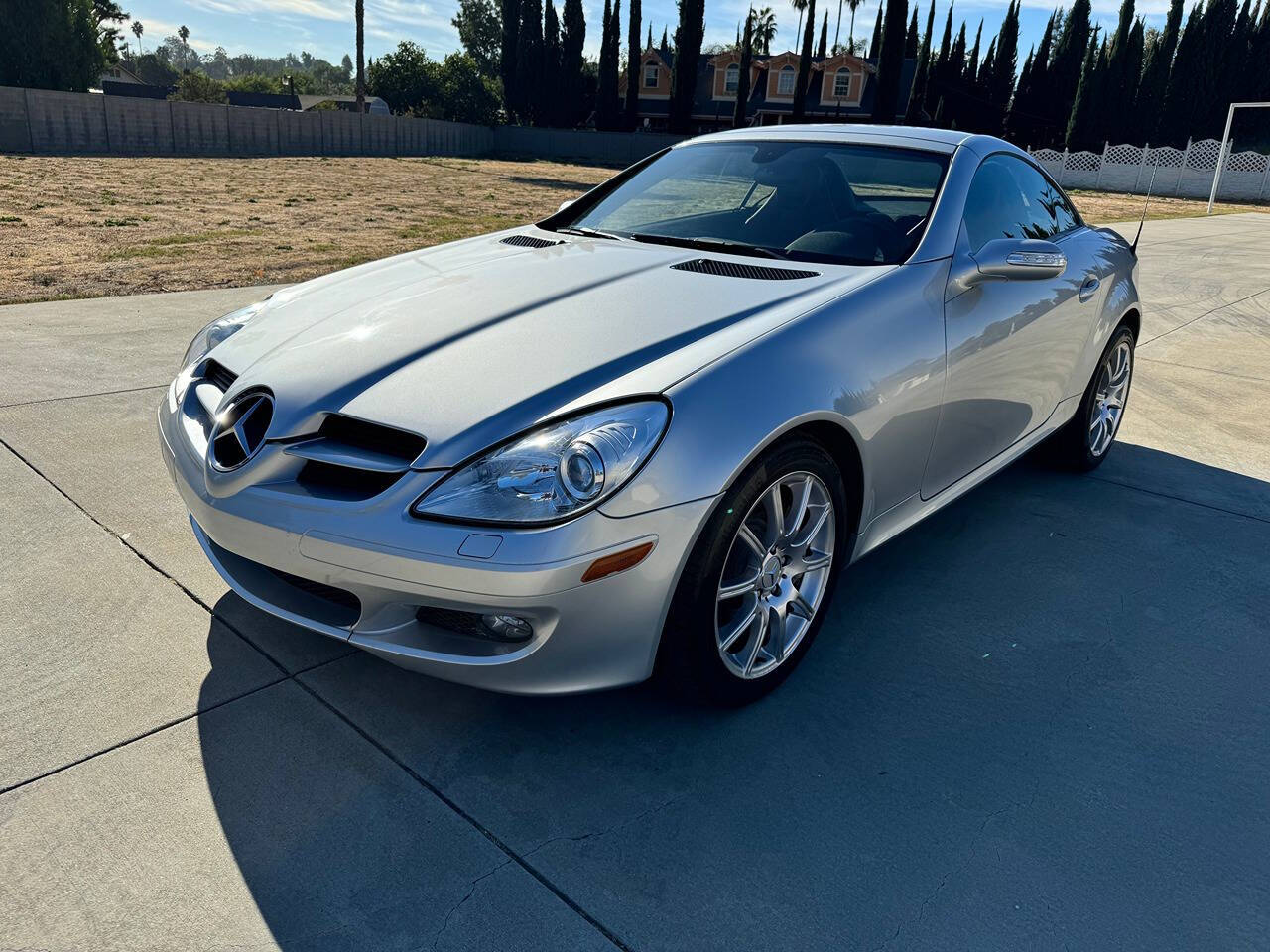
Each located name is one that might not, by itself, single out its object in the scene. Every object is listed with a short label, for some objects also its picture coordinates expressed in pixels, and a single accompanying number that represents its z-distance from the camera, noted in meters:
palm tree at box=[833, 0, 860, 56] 101.56
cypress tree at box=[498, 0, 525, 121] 50.62
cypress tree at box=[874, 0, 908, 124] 30.75
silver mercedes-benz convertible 2.15
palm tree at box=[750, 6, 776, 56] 87.31
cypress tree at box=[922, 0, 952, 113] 58.09
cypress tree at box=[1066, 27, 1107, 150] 46.91
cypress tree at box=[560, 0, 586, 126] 50.91
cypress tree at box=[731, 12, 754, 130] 49.66
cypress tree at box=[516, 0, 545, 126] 51.09
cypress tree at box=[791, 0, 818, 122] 44.94
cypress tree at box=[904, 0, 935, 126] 50.40
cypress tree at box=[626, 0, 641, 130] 48.78
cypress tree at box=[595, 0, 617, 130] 49.94
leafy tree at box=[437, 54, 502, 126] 52.38
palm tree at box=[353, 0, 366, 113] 41.69
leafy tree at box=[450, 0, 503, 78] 88.25
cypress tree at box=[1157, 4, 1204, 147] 44.97
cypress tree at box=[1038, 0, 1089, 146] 51.81
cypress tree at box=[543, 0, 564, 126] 51.22
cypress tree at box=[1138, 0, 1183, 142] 45.53
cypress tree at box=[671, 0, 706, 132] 45.31
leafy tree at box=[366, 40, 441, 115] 55.11
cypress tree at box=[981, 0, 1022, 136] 56.81
